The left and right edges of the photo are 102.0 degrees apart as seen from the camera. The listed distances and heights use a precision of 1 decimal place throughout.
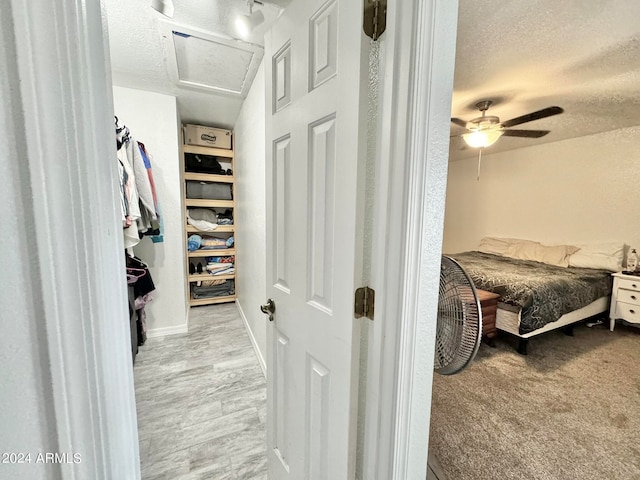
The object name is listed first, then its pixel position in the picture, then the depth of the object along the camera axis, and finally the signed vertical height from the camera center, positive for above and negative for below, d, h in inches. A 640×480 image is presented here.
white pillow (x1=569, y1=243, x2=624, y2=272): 128.0 -19.5
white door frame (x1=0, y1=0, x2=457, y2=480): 11.6 +0.5
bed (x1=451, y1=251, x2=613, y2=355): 95.1 -30.3
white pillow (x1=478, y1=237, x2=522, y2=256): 174.1 -18.9
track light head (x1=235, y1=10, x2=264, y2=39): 58.1 +44.4
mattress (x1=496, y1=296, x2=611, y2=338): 98.3 -41.9
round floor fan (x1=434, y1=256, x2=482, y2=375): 38.6 -16.1
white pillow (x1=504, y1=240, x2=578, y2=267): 143.2 -20.3
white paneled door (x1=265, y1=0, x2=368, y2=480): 31.2 -1.6
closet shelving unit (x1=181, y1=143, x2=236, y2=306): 136.2 +4.8
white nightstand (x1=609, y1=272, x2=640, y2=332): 117.4 -37.0
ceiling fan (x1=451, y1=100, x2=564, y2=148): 109.0 +37.0
